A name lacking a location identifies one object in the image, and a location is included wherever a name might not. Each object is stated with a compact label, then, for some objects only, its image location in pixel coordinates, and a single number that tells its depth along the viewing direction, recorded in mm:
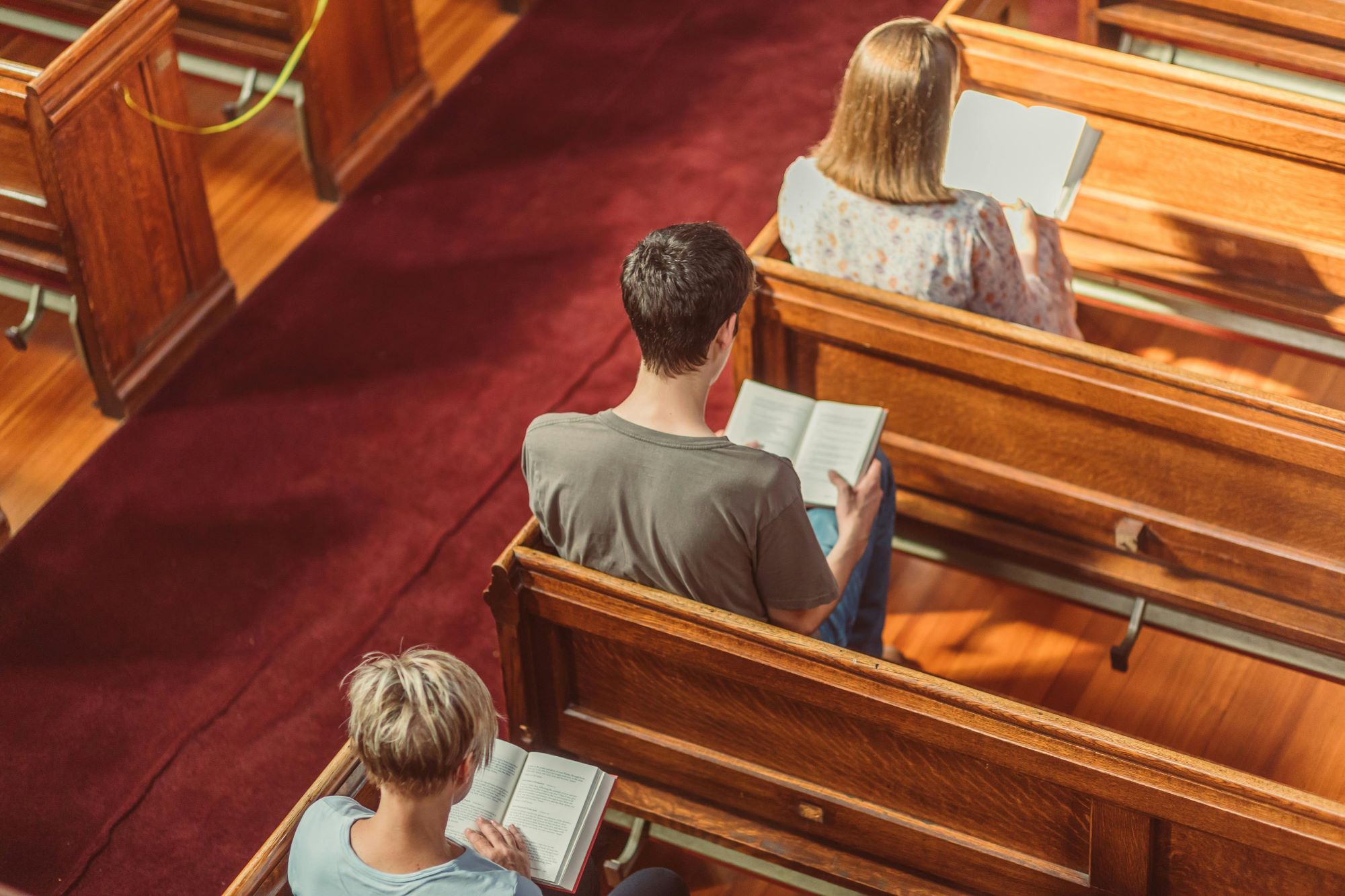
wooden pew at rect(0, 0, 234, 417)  7086
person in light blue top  3998
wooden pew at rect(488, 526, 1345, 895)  4391
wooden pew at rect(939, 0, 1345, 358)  6535
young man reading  4500
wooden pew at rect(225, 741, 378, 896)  4465
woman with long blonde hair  5531
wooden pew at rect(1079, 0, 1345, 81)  7527
